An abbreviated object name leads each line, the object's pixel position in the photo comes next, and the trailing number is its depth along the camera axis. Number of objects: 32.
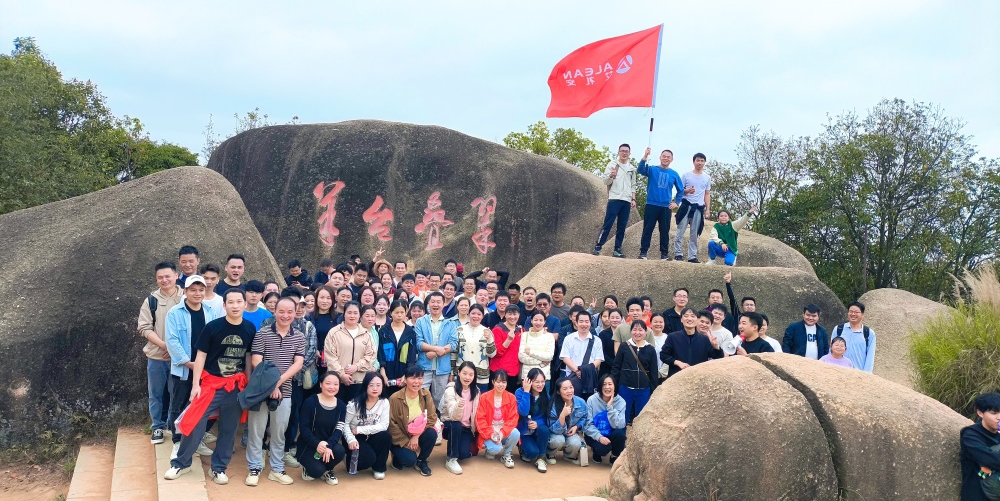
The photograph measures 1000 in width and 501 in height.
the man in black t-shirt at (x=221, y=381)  5.33
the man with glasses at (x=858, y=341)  7.10
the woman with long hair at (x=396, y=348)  6.29
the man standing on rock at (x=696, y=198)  9.67
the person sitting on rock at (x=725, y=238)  10.21
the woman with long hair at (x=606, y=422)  6.64
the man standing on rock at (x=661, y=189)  9.56
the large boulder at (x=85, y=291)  6.58
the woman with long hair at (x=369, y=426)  5.77
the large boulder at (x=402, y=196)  13.19
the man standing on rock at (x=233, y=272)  6.36
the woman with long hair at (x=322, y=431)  5.62
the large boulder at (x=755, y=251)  13.02
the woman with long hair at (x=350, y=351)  5.92
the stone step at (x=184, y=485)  5.04
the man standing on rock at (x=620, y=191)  9.98
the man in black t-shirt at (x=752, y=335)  6.54
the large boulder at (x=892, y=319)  11.90
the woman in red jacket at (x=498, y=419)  6.41
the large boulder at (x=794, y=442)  4.57
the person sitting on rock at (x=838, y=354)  6.61
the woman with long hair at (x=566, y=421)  6.57
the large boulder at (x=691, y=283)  9.59
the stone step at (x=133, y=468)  5.37
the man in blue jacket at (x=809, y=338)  7.19
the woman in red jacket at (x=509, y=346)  6.80
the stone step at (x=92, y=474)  5.58
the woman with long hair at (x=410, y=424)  6.01
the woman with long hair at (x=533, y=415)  6.52
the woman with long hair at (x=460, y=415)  6.29
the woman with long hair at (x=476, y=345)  6.67
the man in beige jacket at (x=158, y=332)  5.91
